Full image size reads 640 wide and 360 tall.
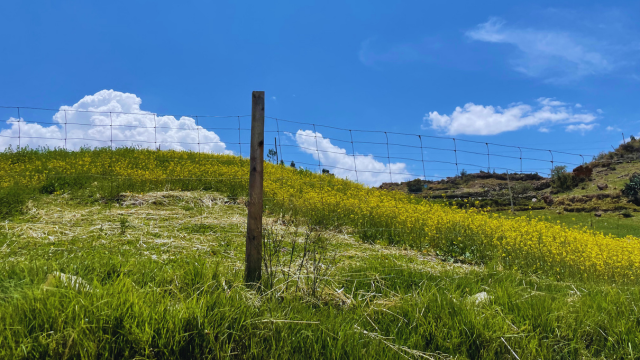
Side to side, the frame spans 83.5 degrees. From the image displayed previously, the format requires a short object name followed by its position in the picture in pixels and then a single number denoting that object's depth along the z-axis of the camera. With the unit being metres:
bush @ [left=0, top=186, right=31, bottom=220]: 7.74
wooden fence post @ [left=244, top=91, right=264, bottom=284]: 3.63
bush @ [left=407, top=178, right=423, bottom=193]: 27.41
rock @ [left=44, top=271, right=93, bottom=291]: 2.74
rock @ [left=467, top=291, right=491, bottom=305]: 3.47
